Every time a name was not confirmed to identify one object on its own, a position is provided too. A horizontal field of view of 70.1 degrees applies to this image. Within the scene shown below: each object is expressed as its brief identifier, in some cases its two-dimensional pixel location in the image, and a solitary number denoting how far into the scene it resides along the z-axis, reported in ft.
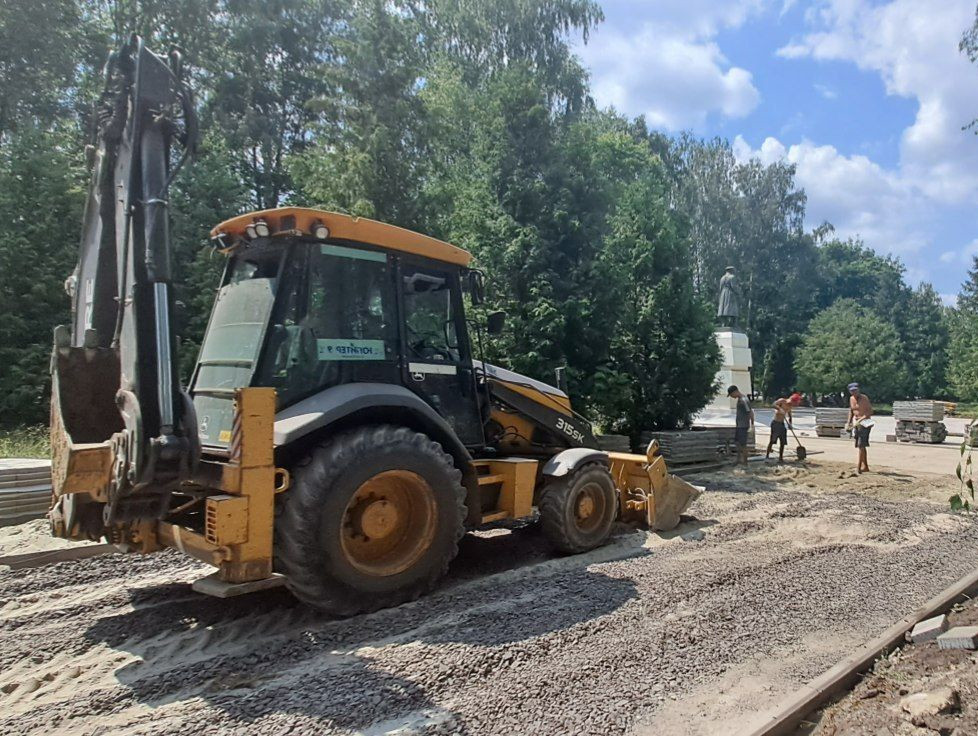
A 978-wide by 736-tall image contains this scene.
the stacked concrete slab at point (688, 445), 40.96
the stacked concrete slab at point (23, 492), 23.35
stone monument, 91.91
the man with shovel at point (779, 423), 45.83
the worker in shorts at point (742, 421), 42.91
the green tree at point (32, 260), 43.75
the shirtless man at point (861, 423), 38.96
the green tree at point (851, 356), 129.18
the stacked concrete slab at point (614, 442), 37.55
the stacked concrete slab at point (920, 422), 65.41
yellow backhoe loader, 13.52
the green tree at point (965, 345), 93.59
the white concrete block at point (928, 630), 14.33
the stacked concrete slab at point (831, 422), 74.08
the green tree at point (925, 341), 163.22
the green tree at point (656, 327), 43.39
